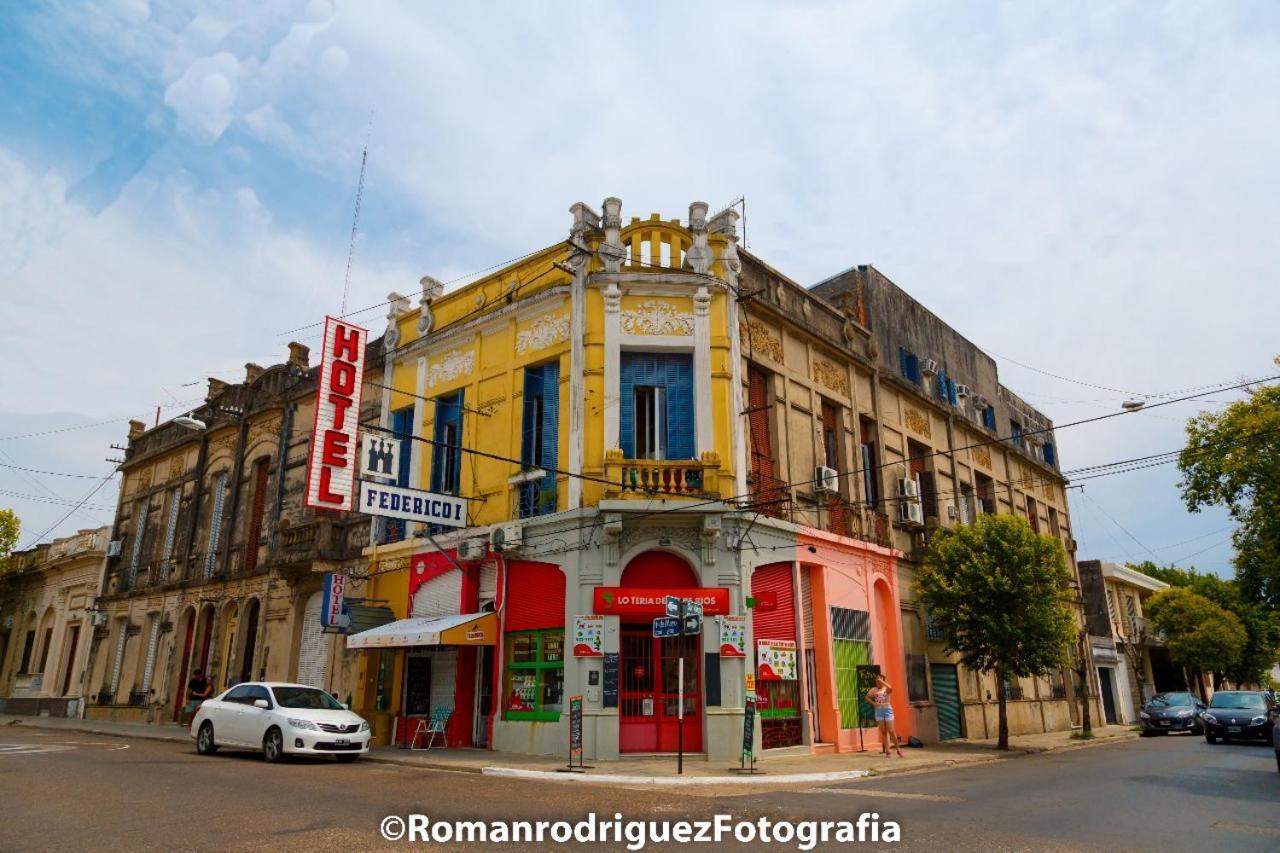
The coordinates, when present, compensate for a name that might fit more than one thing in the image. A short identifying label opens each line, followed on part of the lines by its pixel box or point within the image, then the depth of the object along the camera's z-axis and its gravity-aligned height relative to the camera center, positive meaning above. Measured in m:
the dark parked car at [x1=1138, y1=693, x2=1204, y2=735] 27.33 -1.29
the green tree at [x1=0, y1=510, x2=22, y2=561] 36.09 +5.96
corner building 15.99 +3.13
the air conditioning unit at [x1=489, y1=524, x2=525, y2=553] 17.27 +2.72
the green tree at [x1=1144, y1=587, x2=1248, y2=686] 38.25 +2.01
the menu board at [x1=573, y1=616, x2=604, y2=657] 15.56 +0.68
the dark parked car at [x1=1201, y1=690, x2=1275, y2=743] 20.47 -1.01
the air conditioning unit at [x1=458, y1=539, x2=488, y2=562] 17.86 +2.56
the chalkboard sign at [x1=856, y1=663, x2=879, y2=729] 19.22 -0.32
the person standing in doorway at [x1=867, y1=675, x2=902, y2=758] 16.98 -0.61
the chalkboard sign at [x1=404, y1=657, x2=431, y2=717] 18.83 -0.28
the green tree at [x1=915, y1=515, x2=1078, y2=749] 20.09 +1.81
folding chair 17.72 -1.06
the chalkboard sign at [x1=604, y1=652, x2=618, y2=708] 15.41 -0.09
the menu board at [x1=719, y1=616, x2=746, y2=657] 15.70 +0.69
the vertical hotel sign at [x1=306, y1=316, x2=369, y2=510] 17.39 +5.29
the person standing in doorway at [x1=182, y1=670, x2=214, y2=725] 23.67 -0.45
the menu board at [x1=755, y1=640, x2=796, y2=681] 16.62 +0.28
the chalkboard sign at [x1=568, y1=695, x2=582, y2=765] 13.72 -0.78
